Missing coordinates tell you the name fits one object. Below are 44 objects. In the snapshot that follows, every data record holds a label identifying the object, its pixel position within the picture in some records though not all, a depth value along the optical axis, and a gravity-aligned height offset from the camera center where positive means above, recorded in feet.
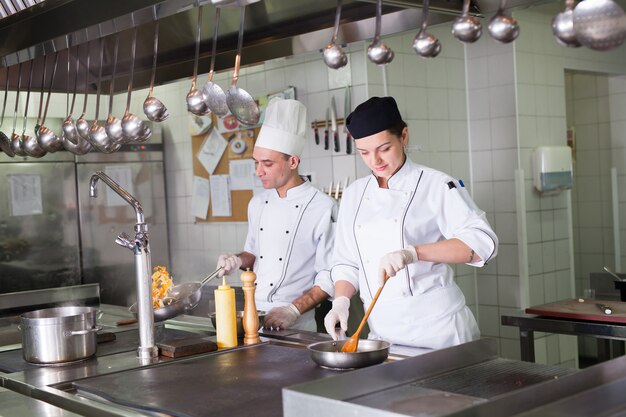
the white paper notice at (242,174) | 18.94 +0.62
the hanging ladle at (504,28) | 5.79 +1.20
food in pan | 9.61 -1.06
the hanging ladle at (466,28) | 5.97 +1.25
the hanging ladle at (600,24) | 5.00 +1.04
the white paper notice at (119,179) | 19.60 +0.66
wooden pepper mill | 8.59 -1.40
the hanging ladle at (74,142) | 10.73 +0.92
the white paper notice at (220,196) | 19.65 +0.10
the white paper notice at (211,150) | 19.76 +1.32
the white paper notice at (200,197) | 20.34 +0.10
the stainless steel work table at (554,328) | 11.24 -2.24
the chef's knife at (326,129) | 16.87 +1.44
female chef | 9.20 -0.52
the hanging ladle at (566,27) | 5.34 +1.11
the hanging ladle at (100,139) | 10.25 +0.90
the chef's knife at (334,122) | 16.61 +1.58
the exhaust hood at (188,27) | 8.11 +2.13
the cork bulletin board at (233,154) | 18.74 +1.15
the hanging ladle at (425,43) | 6.33 +1.22
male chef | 11.54 -0.38
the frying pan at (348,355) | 6.99 -1.50
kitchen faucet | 8.14 -0.84
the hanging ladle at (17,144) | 11.75 +1.01
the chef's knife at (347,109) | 16.39 +1.82
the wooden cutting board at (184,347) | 8.09 -1.56
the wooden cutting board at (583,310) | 11.52 -2.02
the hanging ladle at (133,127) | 9.50 +0.96
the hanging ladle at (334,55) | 6.96 +1.27
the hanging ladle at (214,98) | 8.51 +1.14
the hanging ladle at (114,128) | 9.78 +0.98
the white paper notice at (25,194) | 18.07 +0.35
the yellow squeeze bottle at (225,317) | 8.41 -1.30
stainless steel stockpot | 8.01 -1.38
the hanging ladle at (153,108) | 9.18 +1.14
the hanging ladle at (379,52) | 6.71 +1.23
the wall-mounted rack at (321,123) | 16.72 +1.61
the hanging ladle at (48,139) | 11.25 +1.01
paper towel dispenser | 17.33 +0.36
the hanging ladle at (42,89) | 11.16 +1.82
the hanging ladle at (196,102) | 8.58 +1.12
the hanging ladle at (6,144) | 12.16 +1.05
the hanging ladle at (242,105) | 8.25 +1.01
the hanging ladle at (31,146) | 11.49 +0.95
